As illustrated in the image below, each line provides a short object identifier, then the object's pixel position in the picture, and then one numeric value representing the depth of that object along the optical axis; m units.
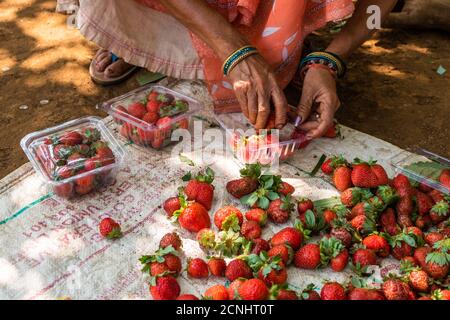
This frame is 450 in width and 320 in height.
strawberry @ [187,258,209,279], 1.59
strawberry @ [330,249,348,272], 1.62
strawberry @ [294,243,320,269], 1.62
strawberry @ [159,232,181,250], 1.66
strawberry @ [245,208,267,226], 1.77
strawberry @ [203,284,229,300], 1.46
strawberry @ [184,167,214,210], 1.83
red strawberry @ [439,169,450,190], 1.80
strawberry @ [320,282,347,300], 1.49
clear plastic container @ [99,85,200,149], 2.09
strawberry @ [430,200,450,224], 1.75
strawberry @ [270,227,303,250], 1.66
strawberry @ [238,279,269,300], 1.42
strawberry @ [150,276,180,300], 1.51
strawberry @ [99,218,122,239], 1.73
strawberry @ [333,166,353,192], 1.92
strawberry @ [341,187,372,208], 1.83
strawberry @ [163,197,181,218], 1.80
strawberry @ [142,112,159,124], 2.10
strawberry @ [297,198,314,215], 1.82
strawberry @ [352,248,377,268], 1.62
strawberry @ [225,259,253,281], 1.54
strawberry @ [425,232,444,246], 1.67
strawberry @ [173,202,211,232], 1.74
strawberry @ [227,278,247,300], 1.45
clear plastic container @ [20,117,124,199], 1.83
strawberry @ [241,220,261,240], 1.71
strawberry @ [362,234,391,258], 1.66
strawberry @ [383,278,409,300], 1.49
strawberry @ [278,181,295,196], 1.87
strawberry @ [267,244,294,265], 1.61
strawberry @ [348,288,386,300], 1.46
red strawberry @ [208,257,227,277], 1.59
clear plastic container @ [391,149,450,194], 1.83
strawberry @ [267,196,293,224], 1.78
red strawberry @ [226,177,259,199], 1.88
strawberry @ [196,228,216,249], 1.69
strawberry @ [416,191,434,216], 1.78
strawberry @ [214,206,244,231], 1.73
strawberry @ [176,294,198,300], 1.47
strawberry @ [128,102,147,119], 2.13
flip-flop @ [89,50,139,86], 2.58
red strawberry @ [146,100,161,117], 2.15
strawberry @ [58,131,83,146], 1.94
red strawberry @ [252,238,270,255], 1.63
